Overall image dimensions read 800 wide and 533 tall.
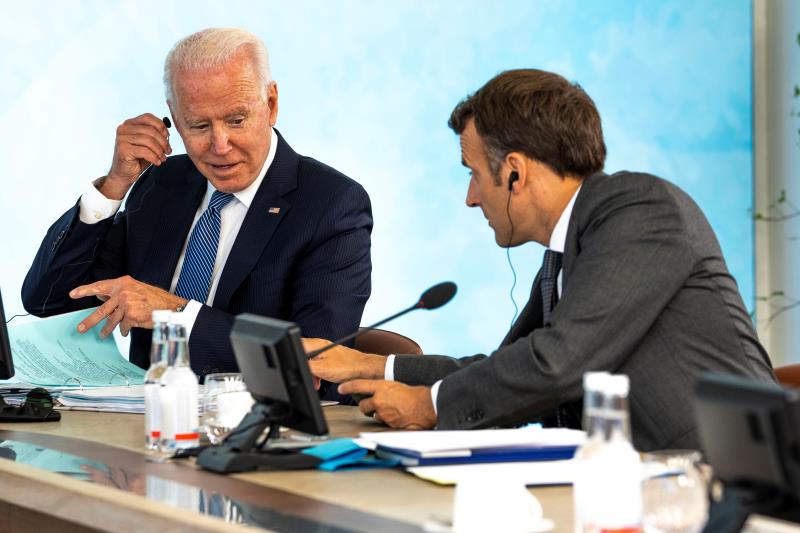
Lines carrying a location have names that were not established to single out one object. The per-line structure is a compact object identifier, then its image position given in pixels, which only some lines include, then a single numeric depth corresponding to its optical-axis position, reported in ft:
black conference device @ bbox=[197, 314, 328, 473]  16.60
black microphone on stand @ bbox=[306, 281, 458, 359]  17.11
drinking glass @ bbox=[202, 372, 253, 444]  17.25
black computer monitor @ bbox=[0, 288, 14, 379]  18.03
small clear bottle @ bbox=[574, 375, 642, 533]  15.45
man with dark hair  17.30
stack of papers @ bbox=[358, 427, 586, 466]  16.66
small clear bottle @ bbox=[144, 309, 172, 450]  17.00
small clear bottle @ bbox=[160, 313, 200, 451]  16.94
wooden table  15.97
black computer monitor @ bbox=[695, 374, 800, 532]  12.99
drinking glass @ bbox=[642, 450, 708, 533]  15.58
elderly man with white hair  19.18
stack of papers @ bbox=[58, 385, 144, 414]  18.27
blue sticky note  16.72
